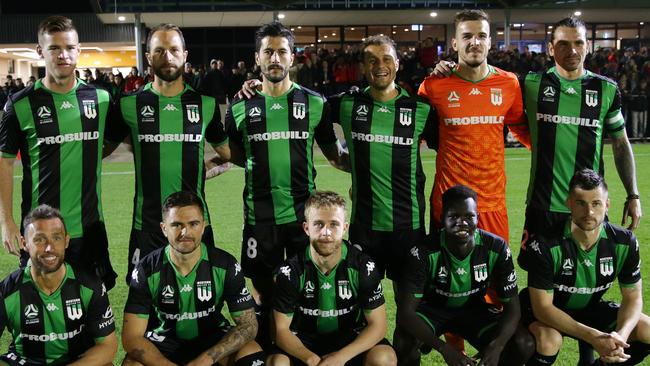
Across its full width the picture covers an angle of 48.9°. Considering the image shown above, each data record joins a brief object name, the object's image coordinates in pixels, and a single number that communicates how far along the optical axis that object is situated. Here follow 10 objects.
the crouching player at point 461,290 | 3.38
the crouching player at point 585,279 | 3.36
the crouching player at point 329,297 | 3.30
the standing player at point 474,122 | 3.79
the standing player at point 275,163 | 3.69
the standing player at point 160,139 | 3.60
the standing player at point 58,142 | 3.45
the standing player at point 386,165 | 3.74
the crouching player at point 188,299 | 3.27
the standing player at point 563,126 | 3.87
